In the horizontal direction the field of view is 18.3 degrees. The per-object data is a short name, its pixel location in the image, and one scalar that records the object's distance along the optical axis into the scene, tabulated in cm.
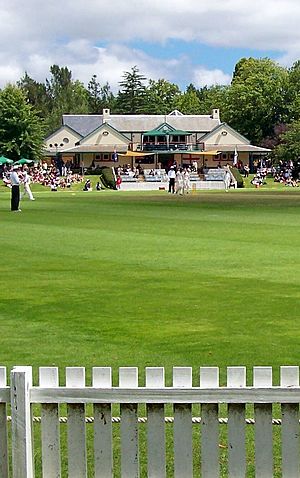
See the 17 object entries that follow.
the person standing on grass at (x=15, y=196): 3891
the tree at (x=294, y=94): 12838
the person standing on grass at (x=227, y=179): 7577
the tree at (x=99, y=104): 18862
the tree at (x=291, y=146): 10444
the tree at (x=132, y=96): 17012
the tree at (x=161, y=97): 16900
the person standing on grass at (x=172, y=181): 6537
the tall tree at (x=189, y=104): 16728
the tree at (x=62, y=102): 16250
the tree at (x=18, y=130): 10975
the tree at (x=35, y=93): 17438
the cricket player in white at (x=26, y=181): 5059
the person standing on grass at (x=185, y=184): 6456
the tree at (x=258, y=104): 13125
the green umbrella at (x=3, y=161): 8995
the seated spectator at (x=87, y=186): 7912
